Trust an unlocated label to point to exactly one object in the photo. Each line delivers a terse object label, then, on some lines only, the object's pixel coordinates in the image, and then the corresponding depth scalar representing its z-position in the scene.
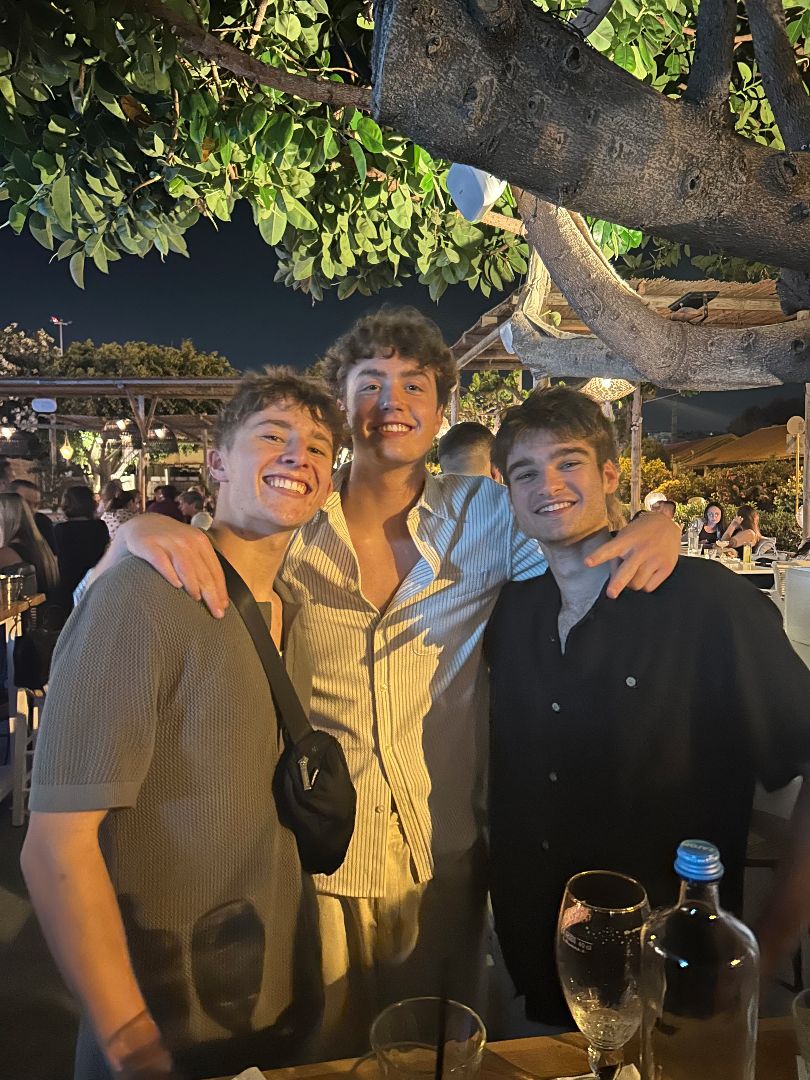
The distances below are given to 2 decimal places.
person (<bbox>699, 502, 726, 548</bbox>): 4.94
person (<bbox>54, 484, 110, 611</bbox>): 4.60
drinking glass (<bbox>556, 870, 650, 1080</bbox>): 0.93
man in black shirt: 1.36
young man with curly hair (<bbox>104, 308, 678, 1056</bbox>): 1.54
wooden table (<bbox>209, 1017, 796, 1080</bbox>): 0.99
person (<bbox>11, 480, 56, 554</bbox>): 4.88
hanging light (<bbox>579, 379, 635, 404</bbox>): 1.79
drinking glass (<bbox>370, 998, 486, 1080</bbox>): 0.89
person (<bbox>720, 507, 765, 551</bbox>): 4.37
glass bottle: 0.89
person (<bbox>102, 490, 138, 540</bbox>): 4.78
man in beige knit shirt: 1.15
